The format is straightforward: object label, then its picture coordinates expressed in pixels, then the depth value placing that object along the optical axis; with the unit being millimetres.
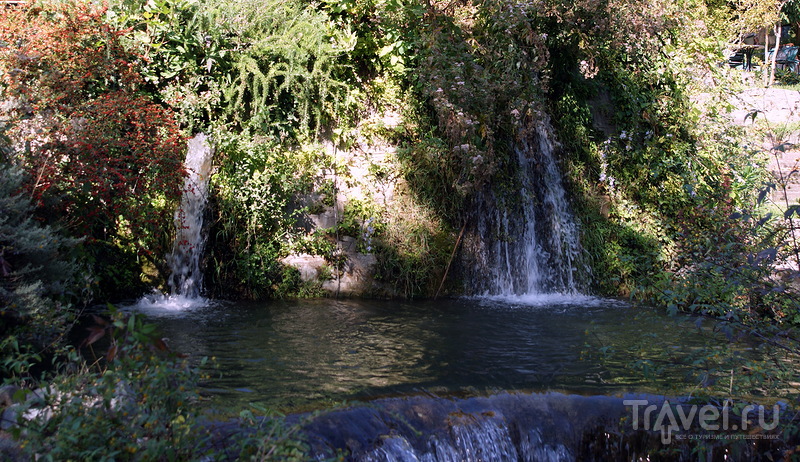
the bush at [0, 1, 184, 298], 6457
